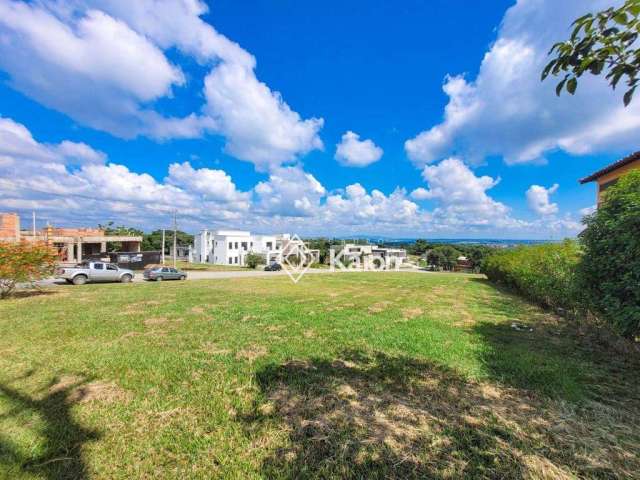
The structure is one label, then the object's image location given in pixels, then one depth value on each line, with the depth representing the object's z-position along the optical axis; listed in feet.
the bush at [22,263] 32.17
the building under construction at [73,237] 83.25
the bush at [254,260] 139.86
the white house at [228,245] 174.40
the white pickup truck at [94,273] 49.96
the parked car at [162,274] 67.95
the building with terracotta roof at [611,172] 34.50
